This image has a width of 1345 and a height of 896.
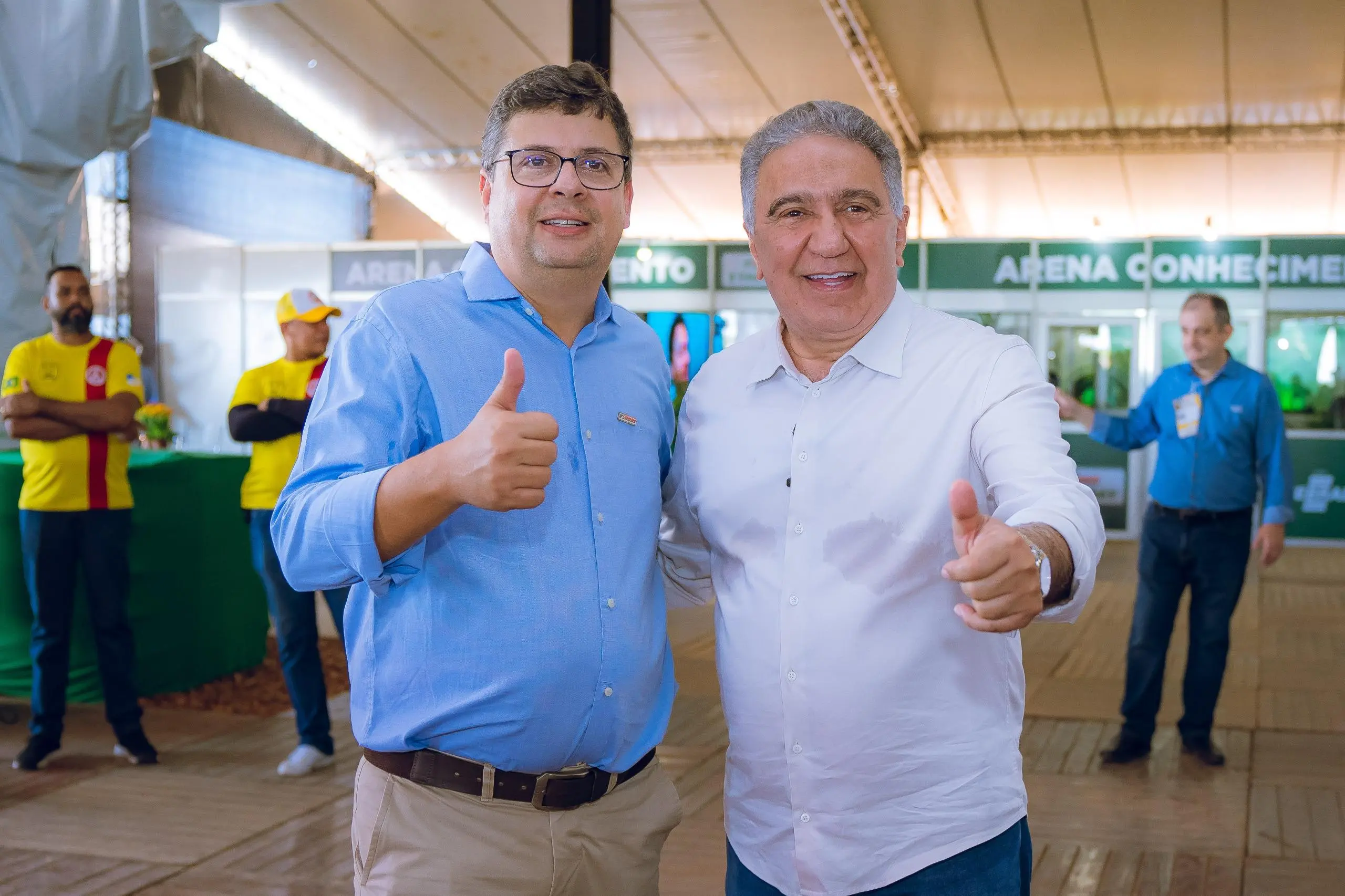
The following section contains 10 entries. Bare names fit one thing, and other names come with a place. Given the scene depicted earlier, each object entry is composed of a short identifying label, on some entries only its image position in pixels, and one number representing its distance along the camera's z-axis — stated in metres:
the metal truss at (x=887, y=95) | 13.09
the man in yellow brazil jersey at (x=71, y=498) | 4.73
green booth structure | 13.24
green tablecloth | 5.57
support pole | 5.56
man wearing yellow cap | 4.77
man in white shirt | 1.65
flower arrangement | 9.98
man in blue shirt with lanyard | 5.05
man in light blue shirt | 1.69
